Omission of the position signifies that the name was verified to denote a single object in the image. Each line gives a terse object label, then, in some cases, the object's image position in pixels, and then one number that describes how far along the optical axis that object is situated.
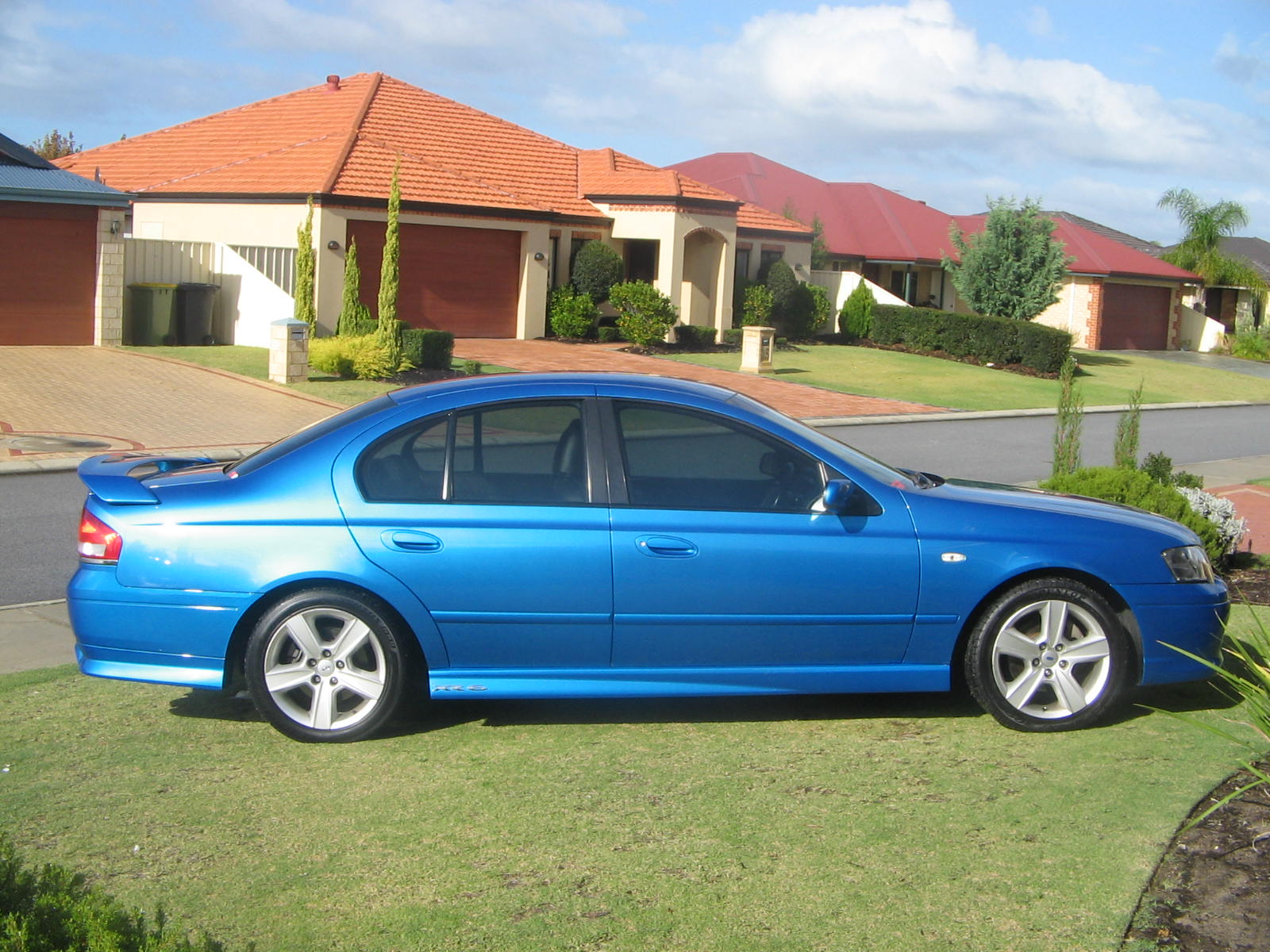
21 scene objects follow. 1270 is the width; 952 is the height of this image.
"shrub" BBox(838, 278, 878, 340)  37.34
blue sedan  5.37
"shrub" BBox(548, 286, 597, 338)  31.20
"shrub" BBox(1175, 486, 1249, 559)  9.40
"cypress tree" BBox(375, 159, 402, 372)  23.38
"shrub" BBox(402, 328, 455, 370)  24.14
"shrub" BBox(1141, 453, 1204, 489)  10.51
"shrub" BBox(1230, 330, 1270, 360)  46.34
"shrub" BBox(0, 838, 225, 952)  2.60
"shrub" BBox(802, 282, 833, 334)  36.31
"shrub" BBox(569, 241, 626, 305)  31.67
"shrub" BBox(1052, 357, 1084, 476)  10.86
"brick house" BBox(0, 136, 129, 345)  23.78
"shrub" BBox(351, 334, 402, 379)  23.06
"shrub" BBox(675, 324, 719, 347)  31.86
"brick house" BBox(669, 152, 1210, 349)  43.97
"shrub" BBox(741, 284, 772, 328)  34.22
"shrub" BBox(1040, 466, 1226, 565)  8.93
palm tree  50.25
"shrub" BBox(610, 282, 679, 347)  29.84
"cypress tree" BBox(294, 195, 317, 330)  25.80
